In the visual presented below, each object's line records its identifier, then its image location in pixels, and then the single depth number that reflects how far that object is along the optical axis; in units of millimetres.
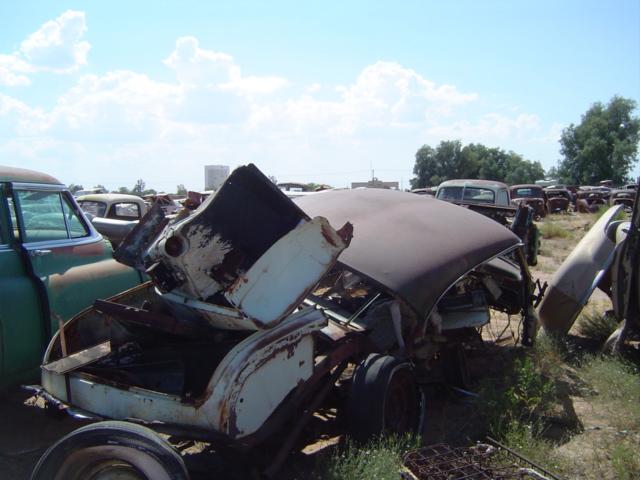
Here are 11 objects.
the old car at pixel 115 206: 10656
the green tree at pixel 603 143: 57688
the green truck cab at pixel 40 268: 3967
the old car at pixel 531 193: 28739
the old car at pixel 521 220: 7367
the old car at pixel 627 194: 28266
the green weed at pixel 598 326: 7027
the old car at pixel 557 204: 31625
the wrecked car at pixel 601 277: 5895
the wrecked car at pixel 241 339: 2930
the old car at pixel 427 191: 30459
